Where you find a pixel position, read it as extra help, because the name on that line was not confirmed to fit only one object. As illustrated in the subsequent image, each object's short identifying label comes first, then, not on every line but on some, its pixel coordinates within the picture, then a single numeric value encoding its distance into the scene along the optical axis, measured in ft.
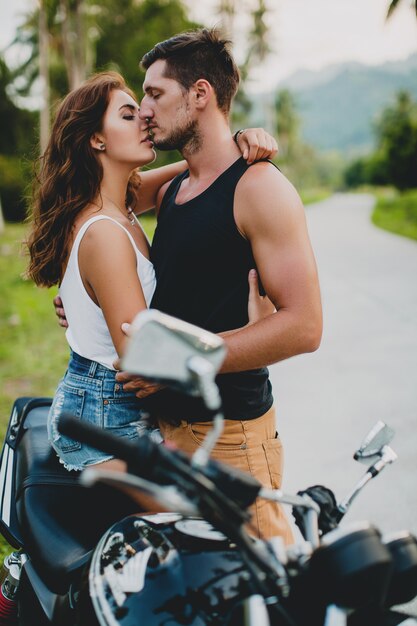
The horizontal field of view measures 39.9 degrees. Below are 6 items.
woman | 6.14
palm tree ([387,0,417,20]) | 62.13
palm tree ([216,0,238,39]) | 111.96
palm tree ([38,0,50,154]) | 61.11
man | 5.80
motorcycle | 3.18
